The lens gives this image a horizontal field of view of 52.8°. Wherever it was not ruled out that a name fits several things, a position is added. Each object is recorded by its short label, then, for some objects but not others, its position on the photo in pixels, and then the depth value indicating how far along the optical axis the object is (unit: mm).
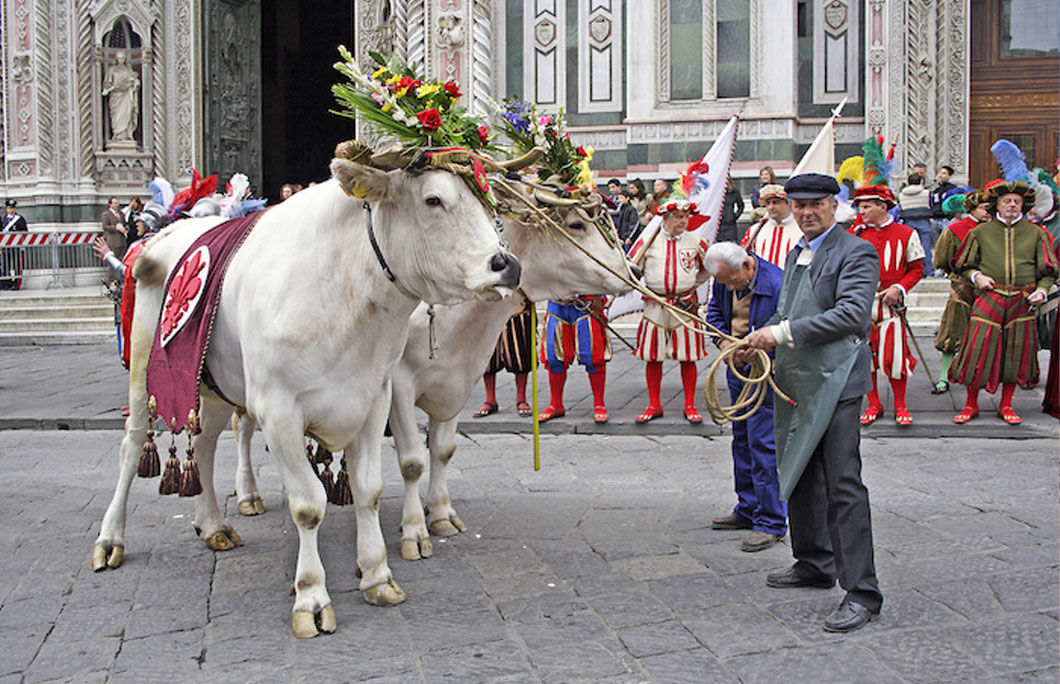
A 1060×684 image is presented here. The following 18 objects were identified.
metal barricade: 19375
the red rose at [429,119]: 4309
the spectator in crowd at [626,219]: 15289
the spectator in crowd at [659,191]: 11420
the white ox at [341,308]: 4324
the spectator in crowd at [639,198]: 16312
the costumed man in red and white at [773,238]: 7527
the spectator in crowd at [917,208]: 15180
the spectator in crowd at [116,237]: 10367
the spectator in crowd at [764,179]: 14758
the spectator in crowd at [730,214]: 14938
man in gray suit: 4492
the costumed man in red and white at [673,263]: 7359
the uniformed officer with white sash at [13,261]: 19406
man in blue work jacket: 5590
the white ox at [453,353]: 5645
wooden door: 17578
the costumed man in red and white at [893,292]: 8961
